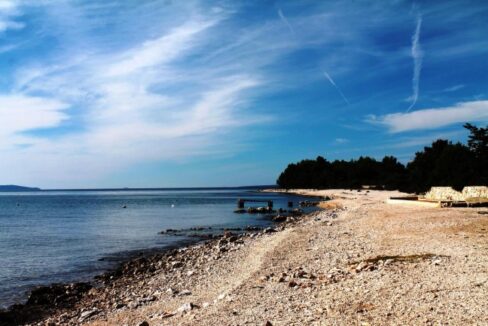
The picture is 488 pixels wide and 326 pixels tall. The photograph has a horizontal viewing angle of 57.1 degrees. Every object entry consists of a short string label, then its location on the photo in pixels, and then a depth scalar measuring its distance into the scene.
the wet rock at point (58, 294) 18.00
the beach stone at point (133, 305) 14.71
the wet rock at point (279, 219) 57.41
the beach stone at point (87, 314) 14.35
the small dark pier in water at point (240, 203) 85.69
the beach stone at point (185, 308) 12.61
